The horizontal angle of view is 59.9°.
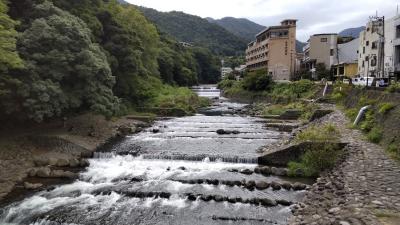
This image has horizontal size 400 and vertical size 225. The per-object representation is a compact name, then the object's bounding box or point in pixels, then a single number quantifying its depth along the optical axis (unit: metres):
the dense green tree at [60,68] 19.75
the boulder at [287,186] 15.38
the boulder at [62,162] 19.23
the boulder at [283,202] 13.65
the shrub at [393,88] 20.20
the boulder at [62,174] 17.31
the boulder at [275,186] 15.42
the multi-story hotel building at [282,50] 74.03
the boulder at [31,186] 15.69
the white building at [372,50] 48.41
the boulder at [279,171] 17.41
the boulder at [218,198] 14.27
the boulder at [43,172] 17.34
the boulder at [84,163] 19.61
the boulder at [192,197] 14.48
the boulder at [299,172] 17.06
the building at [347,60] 62.05
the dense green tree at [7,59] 16.42
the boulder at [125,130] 28.45
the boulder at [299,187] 15.30
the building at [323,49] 68.81
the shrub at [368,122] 20.11
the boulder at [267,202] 13.65
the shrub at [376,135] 17.90
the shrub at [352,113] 24.83
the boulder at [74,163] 19.39
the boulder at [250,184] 15.65
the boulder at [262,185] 15.48
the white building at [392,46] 44.47
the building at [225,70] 134.27
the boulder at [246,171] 17.77
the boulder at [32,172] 17.41
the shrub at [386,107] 18.32
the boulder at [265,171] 17.66
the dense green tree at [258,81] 63.28
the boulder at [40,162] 18.86
